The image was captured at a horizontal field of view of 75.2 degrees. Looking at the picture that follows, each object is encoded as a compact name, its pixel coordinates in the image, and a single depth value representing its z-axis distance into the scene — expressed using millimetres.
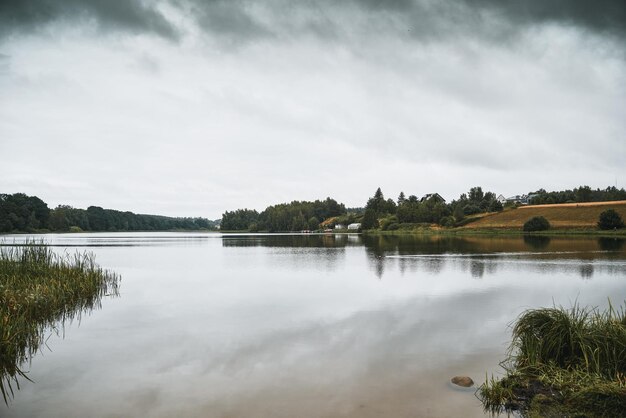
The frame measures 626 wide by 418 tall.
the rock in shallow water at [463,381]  9422
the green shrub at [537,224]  87500
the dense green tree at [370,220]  148875
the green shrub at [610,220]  75312
